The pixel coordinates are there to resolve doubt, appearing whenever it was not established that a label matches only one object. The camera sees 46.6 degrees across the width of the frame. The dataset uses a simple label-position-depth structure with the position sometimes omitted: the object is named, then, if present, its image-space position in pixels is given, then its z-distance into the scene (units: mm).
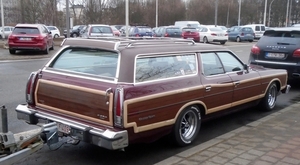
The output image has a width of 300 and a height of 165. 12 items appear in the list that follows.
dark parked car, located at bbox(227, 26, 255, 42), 38312
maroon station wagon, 4090
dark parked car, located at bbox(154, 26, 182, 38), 31109
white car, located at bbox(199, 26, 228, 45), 31875
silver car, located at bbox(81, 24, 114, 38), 23312
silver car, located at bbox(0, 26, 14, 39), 36969
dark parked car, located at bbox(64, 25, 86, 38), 39094
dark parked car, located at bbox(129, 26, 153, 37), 30262
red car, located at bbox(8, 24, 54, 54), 17984
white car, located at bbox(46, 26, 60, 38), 38675
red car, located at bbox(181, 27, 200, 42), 30531
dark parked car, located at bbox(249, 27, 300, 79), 9375
